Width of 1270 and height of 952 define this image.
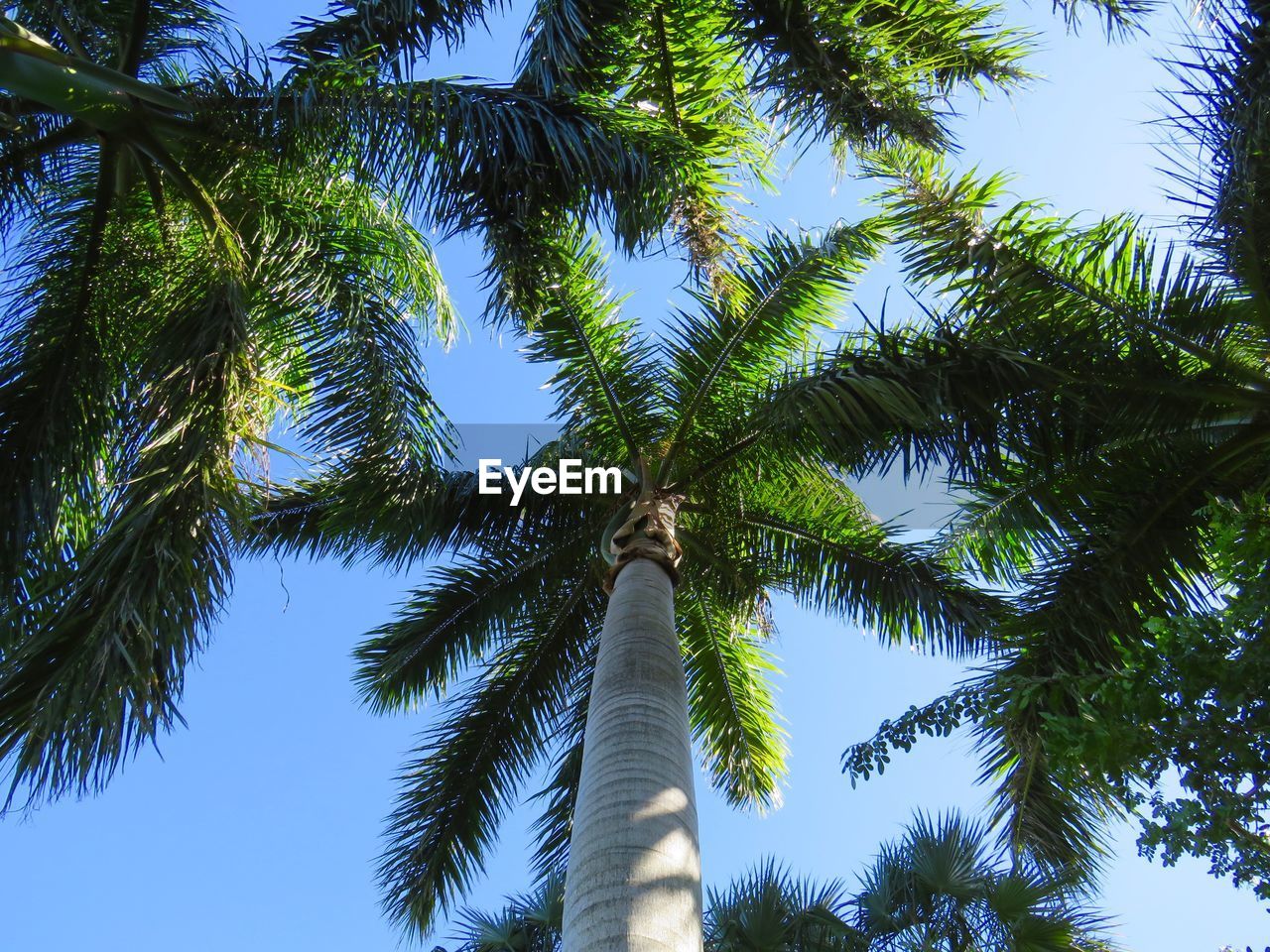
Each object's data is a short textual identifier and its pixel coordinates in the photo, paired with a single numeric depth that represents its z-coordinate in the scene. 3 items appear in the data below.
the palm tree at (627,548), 9.35
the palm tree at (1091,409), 7.68
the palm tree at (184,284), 6.52
